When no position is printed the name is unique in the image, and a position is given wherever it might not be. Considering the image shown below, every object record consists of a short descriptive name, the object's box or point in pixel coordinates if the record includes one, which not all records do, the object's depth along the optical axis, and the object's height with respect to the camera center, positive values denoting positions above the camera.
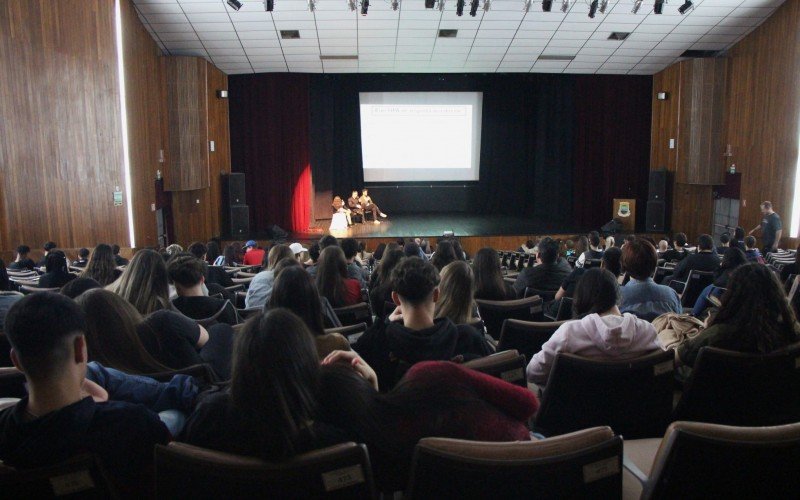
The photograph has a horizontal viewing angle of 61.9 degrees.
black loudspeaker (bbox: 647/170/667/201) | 14.55 -0.24
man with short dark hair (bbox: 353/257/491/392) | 2.41 -0.59
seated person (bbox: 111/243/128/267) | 7.04 -0.87
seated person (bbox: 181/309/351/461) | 1.48 -0.49
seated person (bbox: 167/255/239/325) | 3.67 -0.66
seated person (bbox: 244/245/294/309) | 4.70 -0.79
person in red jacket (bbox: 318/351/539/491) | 1.60 -0.56
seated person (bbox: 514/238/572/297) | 5.22 -0.76
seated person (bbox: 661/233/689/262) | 8.05 -0.95
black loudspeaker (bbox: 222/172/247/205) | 14.08 -0.24
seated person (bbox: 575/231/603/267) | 7.30 -0.85
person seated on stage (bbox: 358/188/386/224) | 15.67 -0.64
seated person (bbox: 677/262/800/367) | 2.52 -0.55
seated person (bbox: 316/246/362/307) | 4.45 -0.67
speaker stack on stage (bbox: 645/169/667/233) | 14.55 -0.61
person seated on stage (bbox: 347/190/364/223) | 15.61 -0.66
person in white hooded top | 2.57 -0.64
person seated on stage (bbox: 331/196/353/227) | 14.81 -0.65
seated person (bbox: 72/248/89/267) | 7.48 -0.91
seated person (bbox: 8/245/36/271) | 6.95 -0.88
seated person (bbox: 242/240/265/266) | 8.59 -1.02
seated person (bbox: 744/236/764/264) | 6.83 -0.82
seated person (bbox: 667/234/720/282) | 5.93 -0.77
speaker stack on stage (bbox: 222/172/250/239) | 14.00 -0.64
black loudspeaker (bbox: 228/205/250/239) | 13.98 -0.89
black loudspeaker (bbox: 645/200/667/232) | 14.55 -0.87
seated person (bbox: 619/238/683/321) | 4.04 -0.70
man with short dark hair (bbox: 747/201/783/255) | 10.72 -0.86
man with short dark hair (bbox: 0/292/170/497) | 1.60 -0.58
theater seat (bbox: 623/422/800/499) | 1.50 -0.65
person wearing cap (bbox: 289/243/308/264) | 7.69 -0.88
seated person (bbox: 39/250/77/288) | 5.09 -0.72
